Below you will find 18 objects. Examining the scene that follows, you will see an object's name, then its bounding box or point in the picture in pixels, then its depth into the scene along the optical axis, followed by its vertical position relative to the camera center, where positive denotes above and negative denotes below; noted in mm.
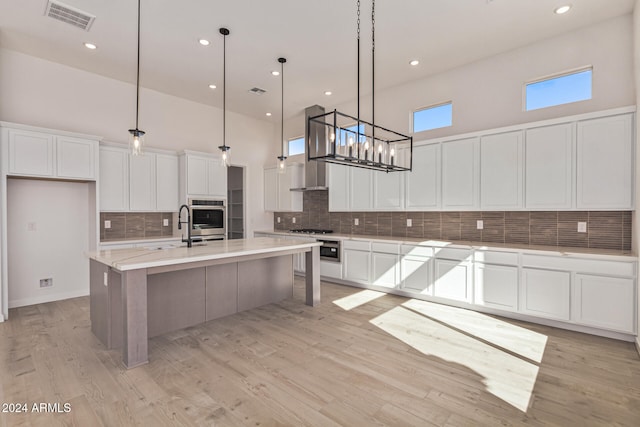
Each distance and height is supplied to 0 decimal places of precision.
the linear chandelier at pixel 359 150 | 2822 +600
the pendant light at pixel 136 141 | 2811 +632
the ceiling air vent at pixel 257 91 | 5589 +2165
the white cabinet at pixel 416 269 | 4434 -842
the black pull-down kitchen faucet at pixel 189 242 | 3625 -365
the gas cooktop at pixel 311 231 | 6184 -413
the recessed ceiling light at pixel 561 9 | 3357 +2173
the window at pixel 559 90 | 3842 +1539
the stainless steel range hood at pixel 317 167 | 6320 +873
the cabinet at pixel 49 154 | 3938 +746
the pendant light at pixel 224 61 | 3607 +2152
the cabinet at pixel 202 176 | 5617 +644
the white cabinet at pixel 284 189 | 6809 +488
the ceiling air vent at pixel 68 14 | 3316 +2145
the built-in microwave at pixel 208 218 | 5715 -141
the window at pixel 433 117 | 4977 +1525
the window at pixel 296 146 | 7258 +1514
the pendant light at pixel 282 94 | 3987 +2164
